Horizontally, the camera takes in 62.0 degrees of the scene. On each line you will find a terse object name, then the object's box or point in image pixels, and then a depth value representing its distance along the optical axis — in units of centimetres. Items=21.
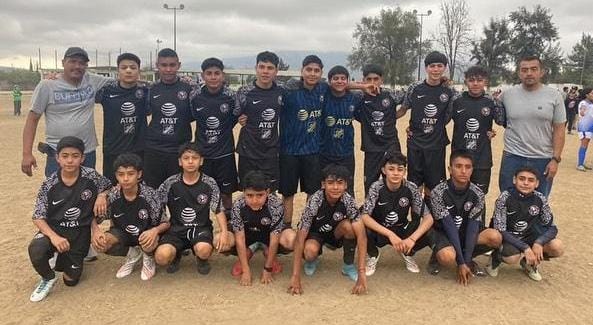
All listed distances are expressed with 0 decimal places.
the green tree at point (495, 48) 5506
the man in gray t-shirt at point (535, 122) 531
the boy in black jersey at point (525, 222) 488
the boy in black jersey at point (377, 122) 573
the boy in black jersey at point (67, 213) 454
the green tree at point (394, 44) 5769
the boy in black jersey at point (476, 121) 550
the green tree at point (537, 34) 5584
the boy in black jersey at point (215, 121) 552
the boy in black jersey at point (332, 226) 475
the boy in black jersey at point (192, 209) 491
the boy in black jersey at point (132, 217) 480
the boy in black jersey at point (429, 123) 563
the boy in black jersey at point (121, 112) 554
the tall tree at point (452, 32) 5062
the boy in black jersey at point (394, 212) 491
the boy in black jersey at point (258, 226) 480
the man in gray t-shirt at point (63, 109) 516
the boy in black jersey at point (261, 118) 555
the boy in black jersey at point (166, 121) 550
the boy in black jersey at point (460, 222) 484
